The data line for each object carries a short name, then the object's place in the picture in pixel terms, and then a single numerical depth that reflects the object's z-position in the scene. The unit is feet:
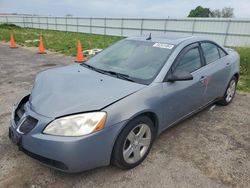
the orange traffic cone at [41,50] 37.24
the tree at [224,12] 172.55
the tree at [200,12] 167.85
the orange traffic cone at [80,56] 30.32
